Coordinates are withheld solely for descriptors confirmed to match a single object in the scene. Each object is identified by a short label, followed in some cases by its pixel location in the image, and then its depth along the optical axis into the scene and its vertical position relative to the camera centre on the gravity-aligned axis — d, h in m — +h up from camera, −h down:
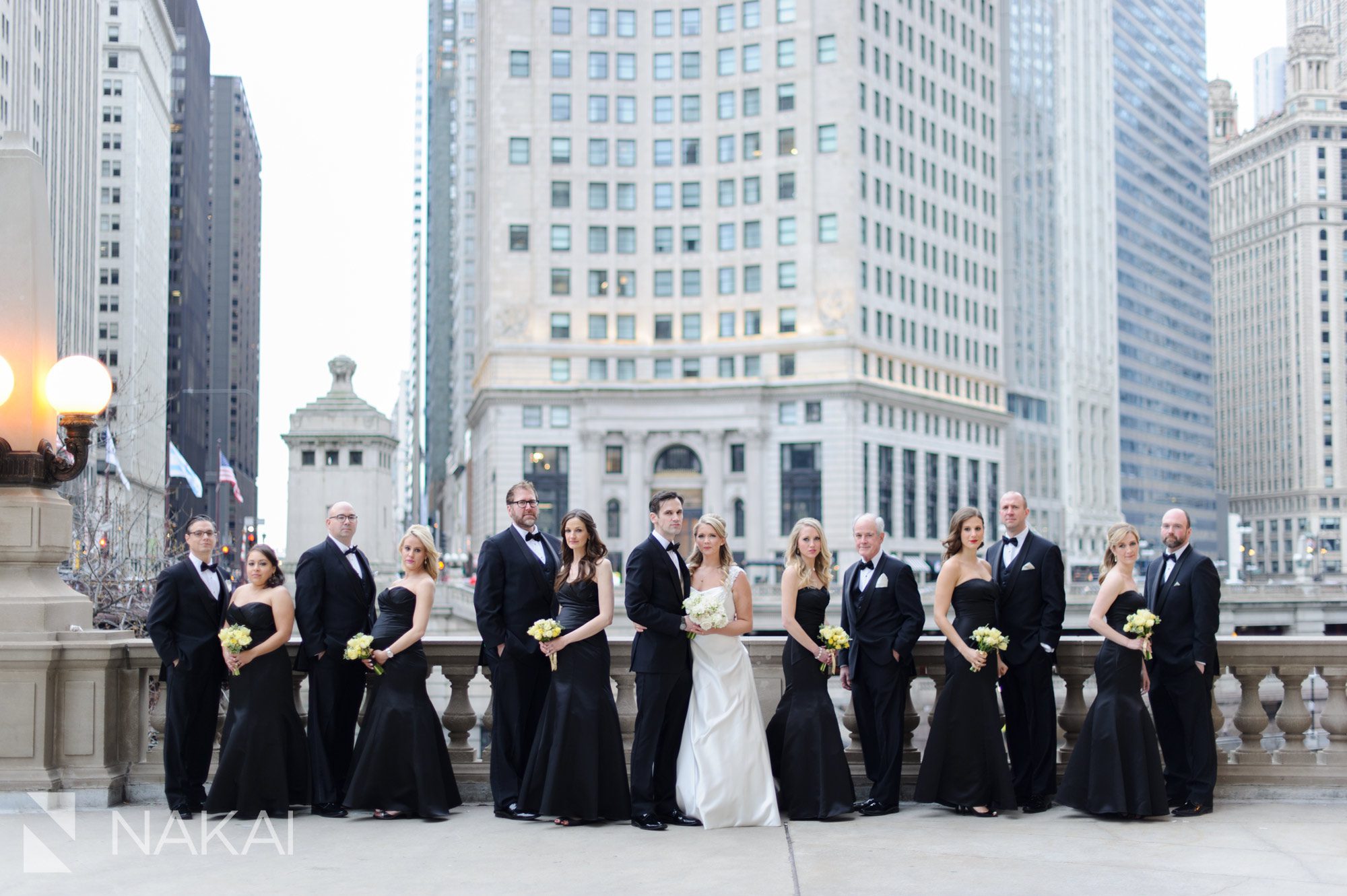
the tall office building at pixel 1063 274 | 133.50 +23.74
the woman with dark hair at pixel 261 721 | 10.90 -1.65
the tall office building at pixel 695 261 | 101.00 +17.91
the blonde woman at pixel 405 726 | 10.91 -1.68
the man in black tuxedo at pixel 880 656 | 11.25 -1.20
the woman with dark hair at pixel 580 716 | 10.78 -1.60
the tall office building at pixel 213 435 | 173.75 +10.27
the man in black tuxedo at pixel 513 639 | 11.20 -1.03
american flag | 47.70 +1.23
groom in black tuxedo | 10.98 -1.14
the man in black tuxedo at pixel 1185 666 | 11.20 -1.28
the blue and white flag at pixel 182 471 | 43.78 +1.24
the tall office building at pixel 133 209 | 126.56 +28.35
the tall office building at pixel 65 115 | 87.44 +26.92
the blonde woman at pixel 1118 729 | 10.83 -1.73
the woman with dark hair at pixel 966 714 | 11.12 -1.64
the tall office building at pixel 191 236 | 163.12 +33.42
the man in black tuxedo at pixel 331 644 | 11.30 -1.07
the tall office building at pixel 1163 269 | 171.38 +30.58
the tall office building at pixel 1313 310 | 191.62 +26.74
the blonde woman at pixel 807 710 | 11.01 -1.60
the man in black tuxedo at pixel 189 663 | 11.05 -1.21
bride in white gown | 10.75 -1.68
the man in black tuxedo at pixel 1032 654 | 11.44 -1.20
